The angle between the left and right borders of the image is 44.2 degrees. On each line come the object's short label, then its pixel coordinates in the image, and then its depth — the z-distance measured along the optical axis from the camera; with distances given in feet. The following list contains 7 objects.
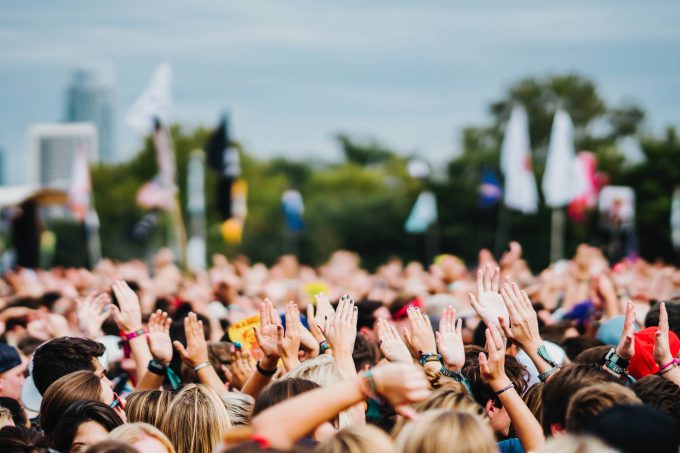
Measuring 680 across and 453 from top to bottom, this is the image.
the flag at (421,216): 88.36
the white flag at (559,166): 75.66
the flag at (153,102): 65.21
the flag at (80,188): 96.17
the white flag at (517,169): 80.84
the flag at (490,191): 91.25
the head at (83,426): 12.42
